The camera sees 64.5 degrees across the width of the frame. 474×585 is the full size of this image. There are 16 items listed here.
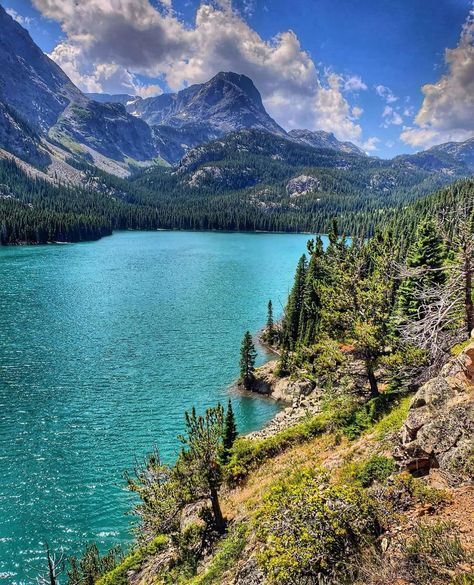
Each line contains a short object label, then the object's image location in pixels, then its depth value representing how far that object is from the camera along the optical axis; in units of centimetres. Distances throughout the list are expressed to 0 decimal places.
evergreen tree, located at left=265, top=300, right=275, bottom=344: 7233
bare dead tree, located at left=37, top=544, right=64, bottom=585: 1792
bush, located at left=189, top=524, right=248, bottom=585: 1519
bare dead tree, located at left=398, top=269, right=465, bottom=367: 1588
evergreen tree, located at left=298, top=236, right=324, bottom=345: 5777
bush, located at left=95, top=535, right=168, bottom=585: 2031
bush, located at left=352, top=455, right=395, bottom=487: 1531
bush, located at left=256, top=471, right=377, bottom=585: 1038
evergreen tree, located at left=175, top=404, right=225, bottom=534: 2019
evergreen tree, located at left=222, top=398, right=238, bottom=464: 2915
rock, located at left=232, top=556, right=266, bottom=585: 1286
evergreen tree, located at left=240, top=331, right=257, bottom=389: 5309
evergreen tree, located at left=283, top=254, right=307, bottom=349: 6619
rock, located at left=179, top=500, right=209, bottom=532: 2239
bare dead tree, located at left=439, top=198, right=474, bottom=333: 1606
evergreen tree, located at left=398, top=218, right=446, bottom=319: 4412
